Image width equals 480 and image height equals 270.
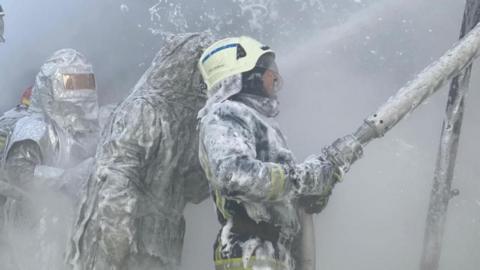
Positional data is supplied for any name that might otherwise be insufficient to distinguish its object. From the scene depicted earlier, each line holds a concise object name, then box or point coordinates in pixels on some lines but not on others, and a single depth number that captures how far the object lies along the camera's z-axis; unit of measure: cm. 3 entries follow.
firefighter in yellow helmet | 299
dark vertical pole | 412
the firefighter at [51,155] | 532
